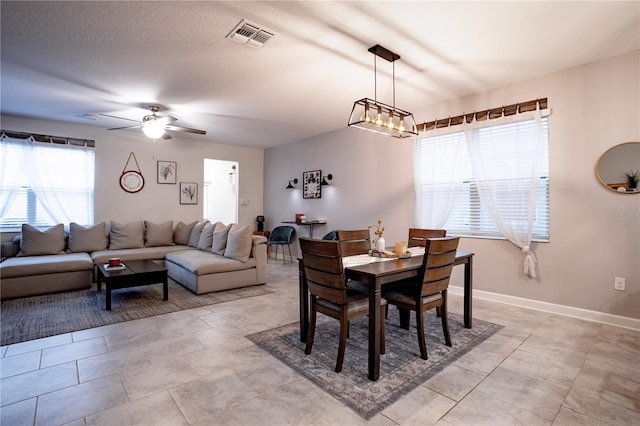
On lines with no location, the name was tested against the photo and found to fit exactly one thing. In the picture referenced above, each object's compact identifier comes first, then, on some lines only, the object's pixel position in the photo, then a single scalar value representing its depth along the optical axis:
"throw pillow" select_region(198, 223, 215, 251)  5.44
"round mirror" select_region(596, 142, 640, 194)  3.03
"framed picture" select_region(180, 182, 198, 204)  6.67
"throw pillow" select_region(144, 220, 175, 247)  5.84
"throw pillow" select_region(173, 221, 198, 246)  6.17
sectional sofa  4.13
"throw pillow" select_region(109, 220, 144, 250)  5.44
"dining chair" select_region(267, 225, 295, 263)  6.68
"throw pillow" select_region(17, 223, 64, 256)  4.66
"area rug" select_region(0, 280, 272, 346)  3.02
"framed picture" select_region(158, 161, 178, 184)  6.39
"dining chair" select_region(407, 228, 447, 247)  3.50
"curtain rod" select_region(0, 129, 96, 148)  4.91
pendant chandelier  2.82
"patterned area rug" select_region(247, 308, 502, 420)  1.99
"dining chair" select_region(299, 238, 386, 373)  2.21
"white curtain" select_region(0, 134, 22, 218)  4.86
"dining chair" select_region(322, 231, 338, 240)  5.52
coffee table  3.58
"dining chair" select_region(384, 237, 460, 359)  2.42
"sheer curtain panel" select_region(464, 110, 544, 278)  3.58
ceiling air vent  2.58
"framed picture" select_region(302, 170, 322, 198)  6.36
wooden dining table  2.13
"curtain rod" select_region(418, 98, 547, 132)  3.61
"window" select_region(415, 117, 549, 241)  3.63
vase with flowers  2.94
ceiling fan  4.20
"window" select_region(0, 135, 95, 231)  4.93
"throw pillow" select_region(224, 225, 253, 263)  4.61
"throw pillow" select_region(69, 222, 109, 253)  5.07
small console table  6.19
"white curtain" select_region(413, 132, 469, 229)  4.20
